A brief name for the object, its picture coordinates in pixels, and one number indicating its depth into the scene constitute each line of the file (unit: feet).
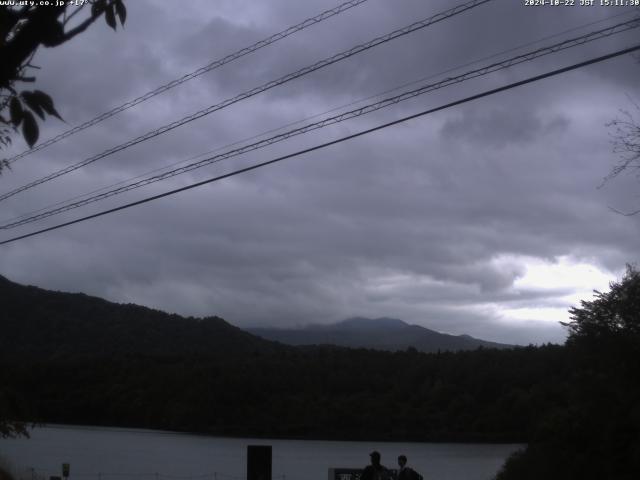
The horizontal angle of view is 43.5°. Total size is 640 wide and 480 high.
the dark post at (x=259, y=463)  51.60
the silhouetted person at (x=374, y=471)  44.55
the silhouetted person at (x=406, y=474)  45.78
